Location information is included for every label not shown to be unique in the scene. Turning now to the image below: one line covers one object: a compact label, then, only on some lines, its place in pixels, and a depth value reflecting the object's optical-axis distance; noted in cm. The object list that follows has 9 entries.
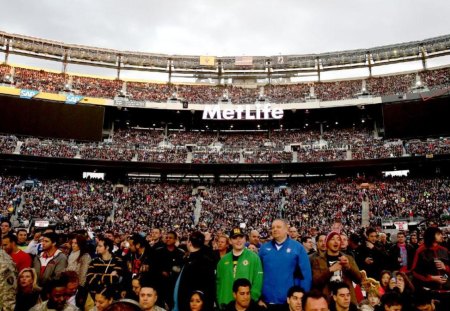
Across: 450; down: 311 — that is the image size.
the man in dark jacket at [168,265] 649
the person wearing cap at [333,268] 545
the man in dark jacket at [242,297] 488
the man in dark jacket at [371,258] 733
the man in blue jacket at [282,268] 534
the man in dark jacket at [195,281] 538
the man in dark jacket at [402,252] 843
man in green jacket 540
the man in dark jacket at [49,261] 649
